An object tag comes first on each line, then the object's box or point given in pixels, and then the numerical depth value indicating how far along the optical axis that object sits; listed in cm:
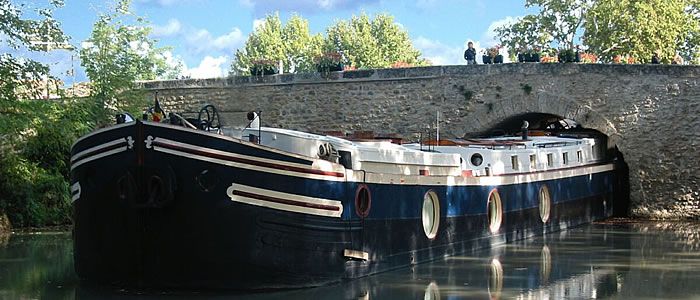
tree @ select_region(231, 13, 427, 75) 5066
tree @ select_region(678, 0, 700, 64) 3403
